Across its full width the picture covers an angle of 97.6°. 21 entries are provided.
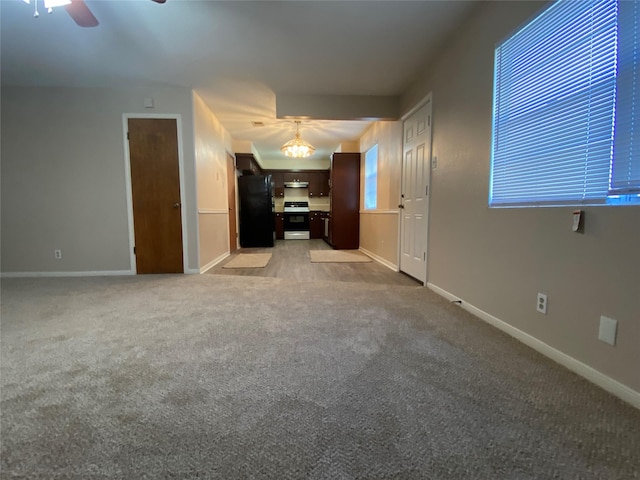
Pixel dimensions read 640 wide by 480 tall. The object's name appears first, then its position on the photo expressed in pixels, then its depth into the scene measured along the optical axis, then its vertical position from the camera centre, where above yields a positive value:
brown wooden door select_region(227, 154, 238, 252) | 5.77 +0.22
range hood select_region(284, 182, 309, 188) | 8.60 +0.82
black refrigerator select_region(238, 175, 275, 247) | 6.45 +0.00
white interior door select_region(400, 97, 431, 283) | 3.01 +0.21
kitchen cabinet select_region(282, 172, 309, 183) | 8.55 +1.06
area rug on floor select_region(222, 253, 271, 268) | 4.29 -0.83
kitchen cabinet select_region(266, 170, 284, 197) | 8.55 +0.91
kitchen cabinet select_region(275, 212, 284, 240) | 8.40 -0.42
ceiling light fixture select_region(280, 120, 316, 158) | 5.09 +1.16
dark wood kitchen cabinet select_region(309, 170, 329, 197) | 8.56 +0.88
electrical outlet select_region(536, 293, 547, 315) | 1.56 -0.53
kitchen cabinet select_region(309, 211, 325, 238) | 8.46 -0.37
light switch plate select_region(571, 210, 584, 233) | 1.34 -0.05
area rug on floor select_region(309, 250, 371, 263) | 4.74 -0.84
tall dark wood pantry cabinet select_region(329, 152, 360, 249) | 5.86 +0.23
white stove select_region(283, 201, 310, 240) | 8.41 -0.36
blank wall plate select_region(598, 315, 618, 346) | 1.21 -0.53
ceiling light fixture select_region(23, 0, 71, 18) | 1.70 +1.27
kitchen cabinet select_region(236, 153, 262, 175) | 6.39 +1.12
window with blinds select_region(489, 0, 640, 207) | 1.19 +0.53
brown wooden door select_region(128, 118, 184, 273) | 3.56 +0.22
